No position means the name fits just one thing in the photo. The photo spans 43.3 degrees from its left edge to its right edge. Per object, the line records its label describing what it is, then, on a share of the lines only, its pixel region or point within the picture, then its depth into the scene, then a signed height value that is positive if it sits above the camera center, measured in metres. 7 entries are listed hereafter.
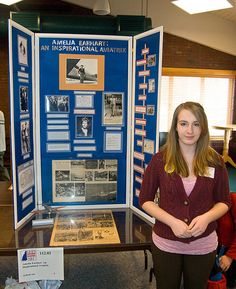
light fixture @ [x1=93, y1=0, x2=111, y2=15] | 4.54 +1.51
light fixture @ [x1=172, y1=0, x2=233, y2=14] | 3.23 +1.16
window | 7.20 +0.28
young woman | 1.38 -0.44
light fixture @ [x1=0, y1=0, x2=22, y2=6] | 3.50 +1.21
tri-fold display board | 2.02 -0.10
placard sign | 1.66 -0.88
